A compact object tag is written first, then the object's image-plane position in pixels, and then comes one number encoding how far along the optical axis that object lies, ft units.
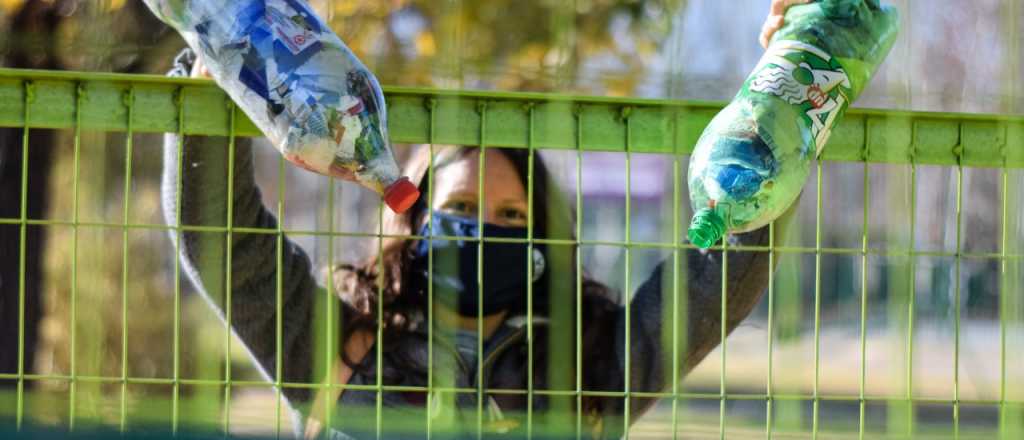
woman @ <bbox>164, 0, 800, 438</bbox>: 16.69
